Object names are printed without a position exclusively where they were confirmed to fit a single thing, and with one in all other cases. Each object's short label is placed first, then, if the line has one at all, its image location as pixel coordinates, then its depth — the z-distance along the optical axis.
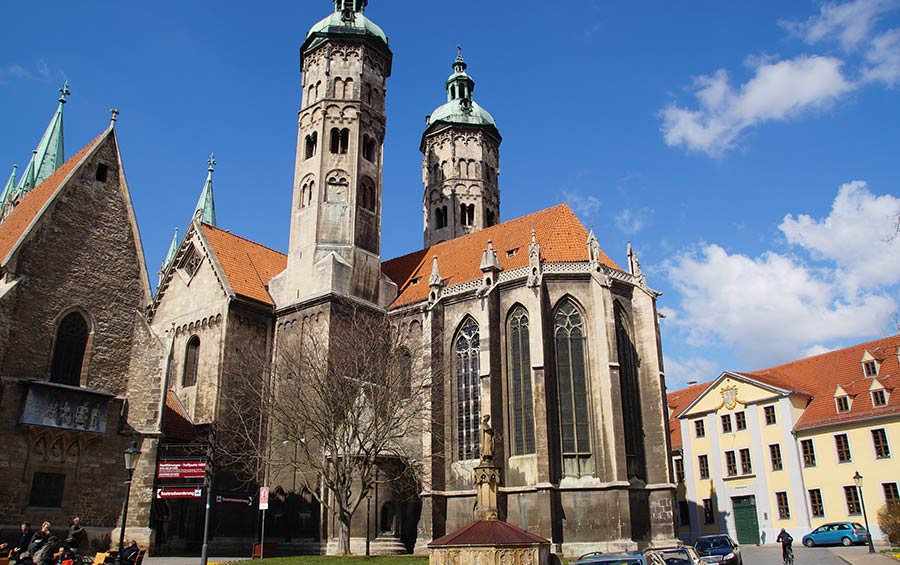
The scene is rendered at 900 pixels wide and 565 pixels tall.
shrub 26.55
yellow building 34.03
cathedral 27.45
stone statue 22.75
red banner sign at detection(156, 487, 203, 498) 24.88
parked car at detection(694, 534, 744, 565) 21.05
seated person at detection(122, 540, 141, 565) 18.57
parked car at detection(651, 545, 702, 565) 15.40
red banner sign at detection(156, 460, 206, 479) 24.81
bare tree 26.70
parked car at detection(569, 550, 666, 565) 11.33
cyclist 21.83
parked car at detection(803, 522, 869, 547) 30.38
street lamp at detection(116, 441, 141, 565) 18.81
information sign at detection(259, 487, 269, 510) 23.89
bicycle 21.59
